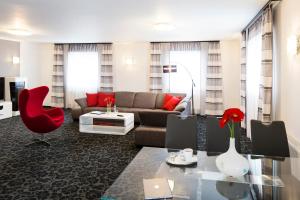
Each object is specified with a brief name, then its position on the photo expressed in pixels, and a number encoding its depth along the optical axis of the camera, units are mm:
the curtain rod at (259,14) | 3914
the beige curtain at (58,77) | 9453
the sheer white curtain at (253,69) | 4934
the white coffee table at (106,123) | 6051
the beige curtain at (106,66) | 9086
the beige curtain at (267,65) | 4008
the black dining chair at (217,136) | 2871
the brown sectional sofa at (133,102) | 7285
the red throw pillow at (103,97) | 7726
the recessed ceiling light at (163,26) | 5426
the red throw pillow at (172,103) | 6884
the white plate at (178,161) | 2279
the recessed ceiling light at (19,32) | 6520
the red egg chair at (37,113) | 4640
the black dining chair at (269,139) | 2696
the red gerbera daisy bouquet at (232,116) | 1972
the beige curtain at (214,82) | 8273
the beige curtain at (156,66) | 8656
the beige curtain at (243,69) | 6070
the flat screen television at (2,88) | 7941
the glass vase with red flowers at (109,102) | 6806
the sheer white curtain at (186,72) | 8492
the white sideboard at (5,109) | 7512
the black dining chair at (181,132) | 2953
